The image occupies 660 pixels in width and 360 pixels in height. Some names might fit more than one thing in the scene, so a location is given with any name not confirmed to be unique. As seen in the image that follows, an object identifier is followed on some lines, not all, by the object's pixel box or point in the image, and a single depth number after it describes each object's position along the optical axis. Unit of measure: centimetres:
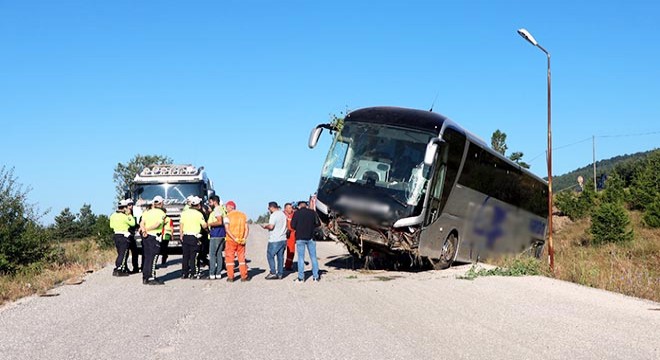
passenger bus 1592
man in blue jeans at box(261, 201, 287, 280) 1548
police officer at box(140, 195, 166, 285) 1438
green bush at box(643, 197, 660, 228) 4078
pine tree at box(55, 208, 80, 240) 4053
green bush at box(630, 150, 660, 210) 5156
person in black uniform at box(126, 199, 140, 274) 1612
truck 2222
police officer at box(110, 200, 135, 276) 1583
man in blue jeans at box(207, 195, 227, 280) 1544
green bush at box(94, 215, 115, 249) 2881
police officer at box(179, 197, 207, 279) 1529
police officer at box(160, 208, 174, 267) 1853
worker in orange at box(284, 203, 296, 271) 1825
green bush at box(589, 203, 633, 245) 3681
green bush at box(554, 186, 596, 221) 5554
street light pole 1734
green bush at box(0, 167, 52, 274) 1597
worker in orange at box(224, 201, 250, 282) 1494
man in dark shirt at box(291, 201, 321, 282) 1530
